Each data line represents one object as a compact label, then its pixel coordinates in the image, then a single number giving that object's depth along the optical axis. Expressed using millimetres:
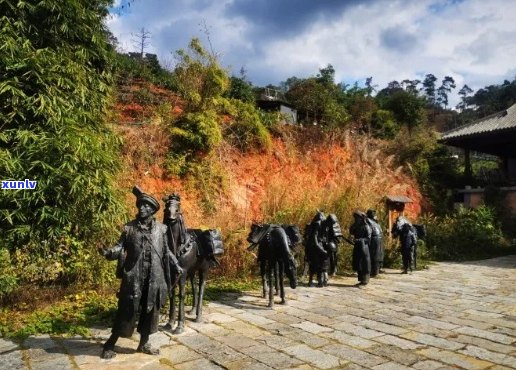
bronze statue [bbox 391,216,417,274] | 9727
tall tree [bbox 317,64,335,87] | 22391
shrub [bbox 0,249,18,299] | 5500
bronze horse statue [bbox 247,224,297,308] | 6359
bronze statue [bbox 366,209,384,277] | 8602
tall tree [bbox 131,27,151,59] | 18739
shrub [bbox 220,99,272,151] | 14883
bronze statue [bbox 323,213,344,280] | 8039
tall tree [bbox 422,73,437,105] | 55938
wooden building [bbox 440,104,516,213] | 16778
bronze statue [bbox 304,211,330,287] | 7848
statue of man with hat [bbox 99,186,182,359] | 3955
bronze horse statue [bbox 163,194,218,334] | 4906
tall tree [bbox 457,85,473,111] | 58875
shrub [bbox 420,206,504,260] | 13120
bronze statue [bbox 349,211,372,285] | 8023
